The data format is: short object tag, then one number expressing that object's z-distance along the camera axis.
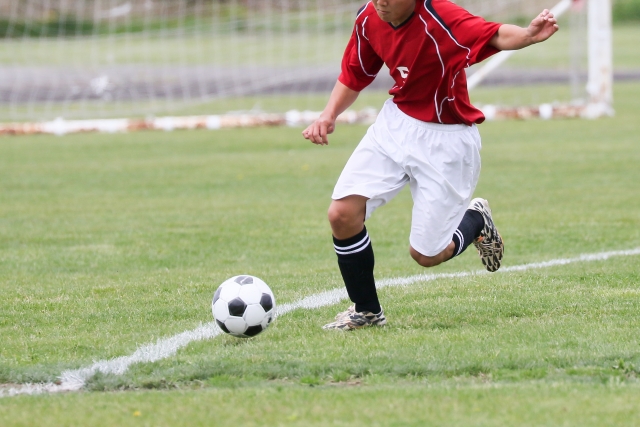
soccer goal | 43.44
